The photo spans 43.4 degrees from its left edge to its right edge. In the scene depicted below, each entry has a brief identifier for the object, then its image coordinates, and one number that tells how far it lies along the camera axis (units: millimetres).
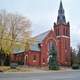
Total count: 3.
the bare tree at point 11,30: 22702
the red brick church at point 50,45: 30856
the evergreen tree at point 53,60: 24328
